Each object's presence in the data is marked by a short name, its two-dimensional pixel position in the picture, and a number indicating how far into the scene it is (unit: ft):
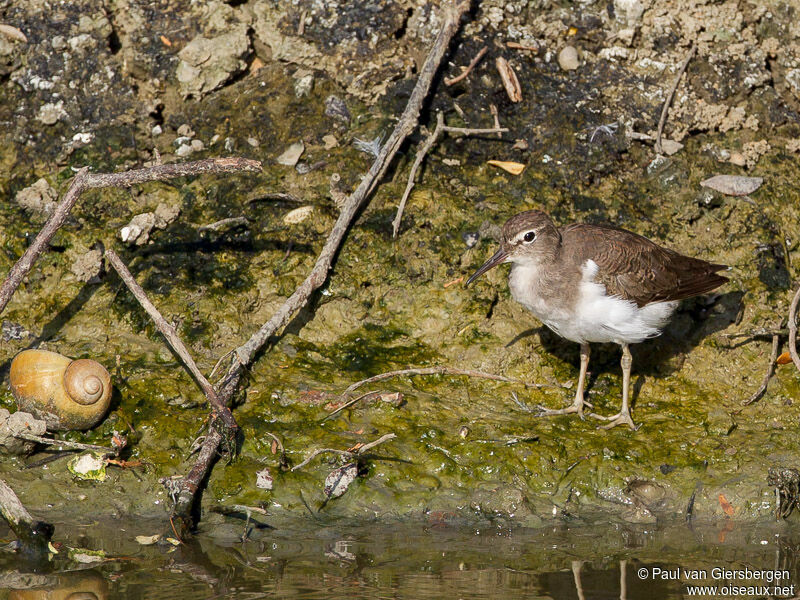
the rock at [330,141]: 48.21
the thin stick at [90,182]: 37.73
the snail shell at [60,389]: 35.96
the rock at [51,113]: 48.55
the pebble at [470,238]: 45.06
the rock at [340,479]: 36.01
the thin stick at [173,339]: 36.17
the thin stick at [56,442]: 35.70
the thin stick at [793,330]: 41.06
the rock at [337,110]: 49.01
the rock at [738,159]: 48.06
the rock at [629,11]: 51.31
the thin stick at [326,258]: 34.86
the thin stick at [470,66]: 49.88
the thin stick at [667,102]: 48.19
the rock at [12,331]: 40.81
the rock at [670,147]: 48.37
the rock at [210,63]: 49.90
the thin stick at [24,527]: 32.55
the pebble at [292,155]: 47.47
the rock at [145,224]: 43.60
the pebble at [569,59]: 50.67
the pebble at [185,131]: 48.52
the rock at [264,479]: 36.11
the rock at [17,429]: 35.60
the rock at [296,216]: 45.32
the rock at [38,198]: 45.14
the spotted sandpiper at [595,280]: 39.40
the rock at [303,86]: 49.47
